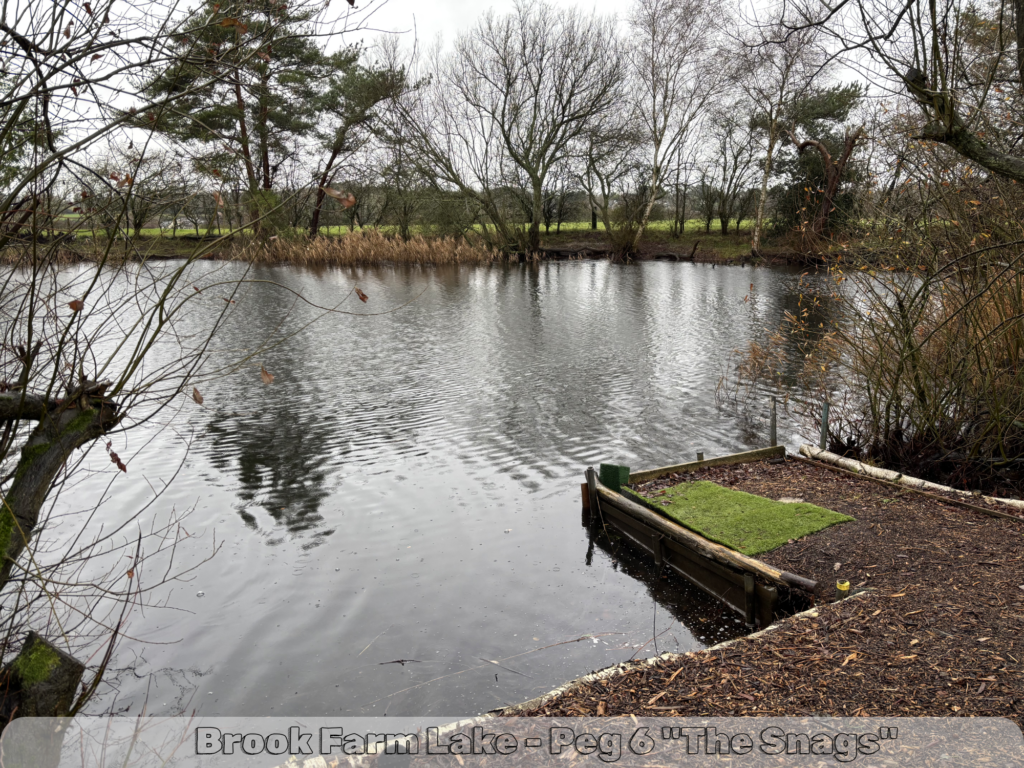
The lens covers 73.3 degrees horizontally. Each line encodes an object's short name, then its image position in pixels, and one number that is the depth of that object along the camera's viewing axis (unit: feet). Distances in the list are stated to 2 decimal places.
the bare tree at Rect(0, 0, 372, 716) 8.30
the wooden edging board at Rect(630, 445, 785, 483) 24.23
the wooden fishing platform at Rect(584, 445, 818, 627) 16.74
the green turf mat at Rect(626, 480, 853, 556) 18.88
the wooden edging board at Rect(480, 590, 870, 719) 12.05
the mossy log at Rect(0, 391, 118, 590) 10.49
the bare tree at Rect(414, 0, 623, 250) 99.19
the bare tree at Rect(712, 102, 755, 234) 118.62
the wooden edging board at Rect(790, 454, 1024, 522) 18.46
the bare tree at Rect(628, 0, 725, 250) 95.76
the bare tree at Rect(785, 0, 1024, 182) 11.49
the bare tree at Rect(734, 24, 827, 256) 84.99
